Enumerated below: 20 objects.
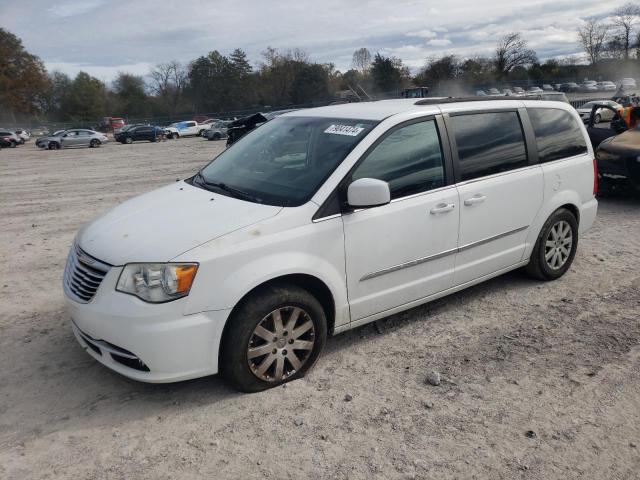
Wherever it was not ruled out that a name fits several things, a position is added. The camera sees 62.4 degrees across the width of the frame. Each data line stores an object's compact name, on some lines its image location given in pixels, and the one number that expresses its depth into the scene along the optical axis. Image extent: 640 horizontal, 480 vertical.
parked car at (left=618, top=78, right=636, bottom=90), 60.57
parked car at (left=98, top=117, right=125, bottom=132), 56.03
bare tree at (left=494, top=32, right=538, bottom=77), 78.12
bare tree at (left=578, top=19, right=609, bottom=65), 84.75
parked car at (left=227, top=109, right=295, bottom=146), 15.62
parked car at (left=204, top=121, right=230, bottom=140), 39.06
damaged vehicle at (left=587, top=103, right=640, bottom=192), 8.41
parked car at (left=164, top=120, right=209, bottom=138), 43.70
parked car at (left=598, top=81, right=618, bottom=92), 64.38
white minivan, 3.09
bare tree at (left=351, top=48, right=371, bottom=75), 78.44
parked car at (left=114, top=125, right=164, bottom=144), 38.53
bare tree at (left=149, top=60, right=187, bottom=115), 77.50
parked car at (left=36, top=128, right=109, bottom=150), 34.41
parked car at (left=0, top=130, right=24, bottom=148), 38.03
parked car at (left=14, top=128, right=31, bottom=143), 41.44
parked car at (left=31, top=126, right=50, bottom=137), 54.70
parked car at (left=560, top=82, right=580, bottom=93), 65.12
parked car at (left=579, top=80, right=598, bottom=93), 64.43
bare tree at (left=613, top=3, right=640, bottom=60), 79.93
